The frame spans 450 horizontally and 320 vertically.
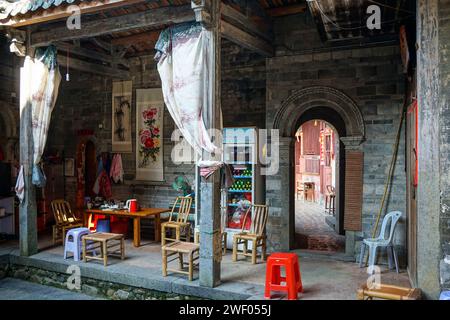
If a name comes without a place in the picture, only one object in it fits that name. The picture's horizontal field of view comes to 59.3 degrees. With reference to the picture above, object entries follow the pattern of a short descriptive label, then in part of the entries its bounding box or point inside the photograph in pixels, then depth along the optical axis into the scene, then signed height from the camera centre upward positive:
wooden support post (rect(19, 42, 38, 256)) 6.98 -0.18
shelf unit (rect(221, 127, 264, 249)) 7.36 -0.34
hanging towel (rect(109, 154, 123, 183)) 9.48 -0.28
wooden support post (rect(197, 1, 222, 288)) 5.21 -0.59
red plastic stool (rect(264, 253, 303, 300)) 4.80 -1.49
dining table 7.53 -1.11
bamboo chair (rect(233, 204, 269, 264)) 6.45 -1.31
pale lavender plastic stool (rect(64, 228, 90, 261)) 6.62 -1.43
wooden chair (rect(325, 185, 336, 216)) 12.15 -1.46
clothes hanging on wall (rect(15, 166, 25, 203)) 6.98 -0.51
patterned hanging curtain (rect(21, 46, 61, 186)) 6.92 +1.15
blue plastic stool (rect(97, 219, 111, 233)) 7.93 -1.38
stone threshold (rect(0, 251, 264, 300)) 5.16 -1.79
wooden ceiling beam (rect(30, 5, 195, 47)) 5.59 +2.06
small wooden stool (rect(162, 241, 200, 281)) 5.53 -1.34
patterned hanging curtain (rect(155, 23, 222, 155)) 5.25 +1.08
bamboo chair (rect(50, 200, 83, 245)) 7.63 -1.26
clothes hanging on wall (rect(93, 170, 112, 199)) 9.55 -0.67
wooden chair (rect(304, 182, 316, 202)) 16.42 -1.41
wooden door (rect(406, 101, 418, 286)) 4.99 -0.44
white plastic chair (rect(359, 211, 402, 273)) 6.04 -1.33
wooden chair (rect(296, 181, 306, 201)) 16.84 -1.50
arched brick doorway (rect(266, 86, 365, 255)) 6.74 -0.15
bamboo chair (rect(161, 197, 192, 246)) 7.28 -1.25
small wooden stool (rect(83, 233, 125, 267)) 6.28 -1.49
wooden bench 3.82 -1.37
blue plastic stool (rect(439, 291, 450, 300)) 3.74 -1.34
